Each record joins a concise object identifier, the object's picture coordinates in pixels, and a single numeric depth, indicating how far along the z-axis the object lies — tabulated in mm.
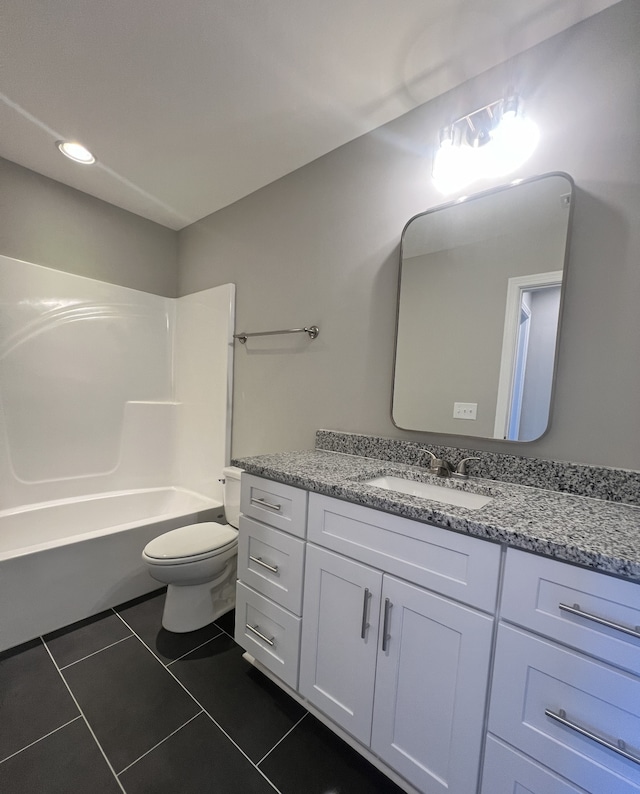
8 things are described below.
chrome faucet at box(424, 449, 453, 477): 1289
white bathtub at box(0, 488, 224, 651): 1562
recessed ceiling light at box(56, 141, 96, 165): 1781
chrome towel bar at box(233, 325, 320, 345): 1811
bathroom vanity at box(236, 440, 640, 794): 672
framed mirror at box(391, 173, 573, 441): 1151
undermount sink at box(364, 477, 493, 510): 1139
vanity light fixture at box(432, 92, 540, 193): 1175
